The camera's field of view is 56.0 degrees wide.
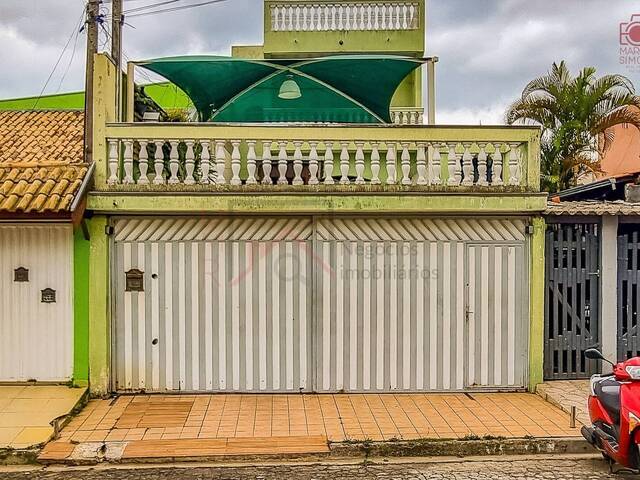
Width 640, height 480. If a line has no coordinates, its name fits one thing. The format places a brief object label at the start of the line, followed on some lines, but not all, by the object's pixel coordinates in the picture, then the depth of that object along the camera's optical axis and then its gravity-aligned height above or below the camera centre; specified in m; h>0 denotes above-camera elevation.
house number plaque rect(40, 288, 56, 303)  7.75 -0.76
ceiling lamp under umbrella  8.98 +2.18
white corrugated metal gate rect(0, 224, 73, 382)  7.76 -0.90
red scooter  4.96 -1.54
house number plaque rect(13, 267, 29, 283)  7.76 -0.50
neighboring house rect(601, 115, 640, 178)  17.31 +2.38
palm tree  13.20 +2.63
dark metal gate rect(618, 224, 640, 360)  8.23 -0.83
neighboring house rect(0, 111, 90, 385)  7.74 -0.84
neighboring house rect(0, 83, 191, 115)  18.61 +4.19
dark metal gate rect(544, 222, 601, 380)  8.12 -0.85
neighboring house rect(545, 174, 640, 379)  8.12 -0.76
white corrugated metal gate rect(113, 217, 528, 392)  7.77 -0.90
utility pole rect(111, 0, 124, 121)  9.16 +3.16
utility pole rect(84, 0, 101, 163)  7.78 +2.20
